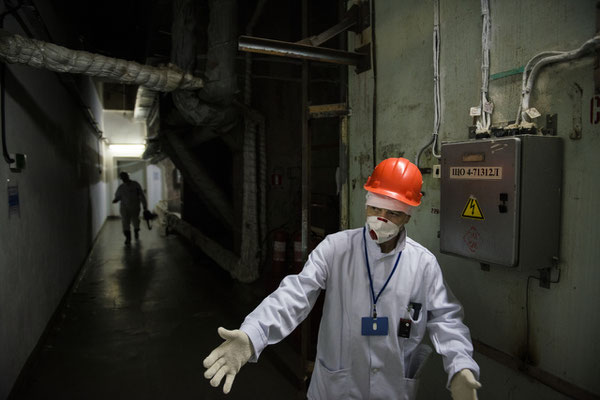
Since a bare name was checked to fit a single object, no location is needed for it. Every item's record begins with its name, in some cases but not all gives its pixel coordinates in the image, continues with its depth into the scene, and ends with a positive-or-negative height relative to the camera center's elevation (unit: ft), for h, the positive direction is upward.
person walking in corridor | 27.14 -1.40
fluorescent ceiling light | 43.93 +3.55
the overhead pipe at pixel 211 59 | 12.46 +4.12
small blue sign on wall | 8.56 -0.46
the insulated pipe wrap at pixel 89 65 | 7.92 +3.02
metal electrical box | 4.55 -0.26
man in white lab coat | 4.99 -1.67
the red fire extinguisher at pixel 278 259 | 11.80 -2.67
